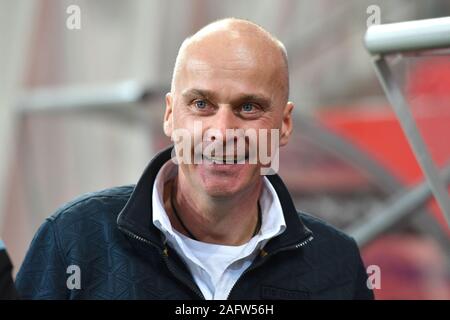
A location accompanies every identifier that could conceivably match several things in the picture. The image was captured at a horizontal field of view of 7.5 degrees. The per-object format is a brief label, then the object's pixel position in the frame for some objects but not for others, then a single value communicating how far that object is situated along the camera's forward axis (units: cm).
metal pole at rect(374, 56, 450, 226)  451
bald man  435
